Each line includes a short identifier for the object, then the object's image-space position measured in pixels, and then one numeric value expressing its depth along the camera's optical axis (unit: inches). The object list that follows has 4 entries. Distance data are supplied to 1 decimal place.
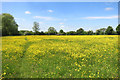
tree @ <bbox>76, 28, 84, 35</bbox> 2910.7
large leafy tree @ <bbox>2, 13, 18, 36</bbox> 2052.4
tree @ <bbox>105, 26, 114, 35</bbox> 3392.2
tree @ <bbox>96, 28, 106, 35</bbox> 3233.5
